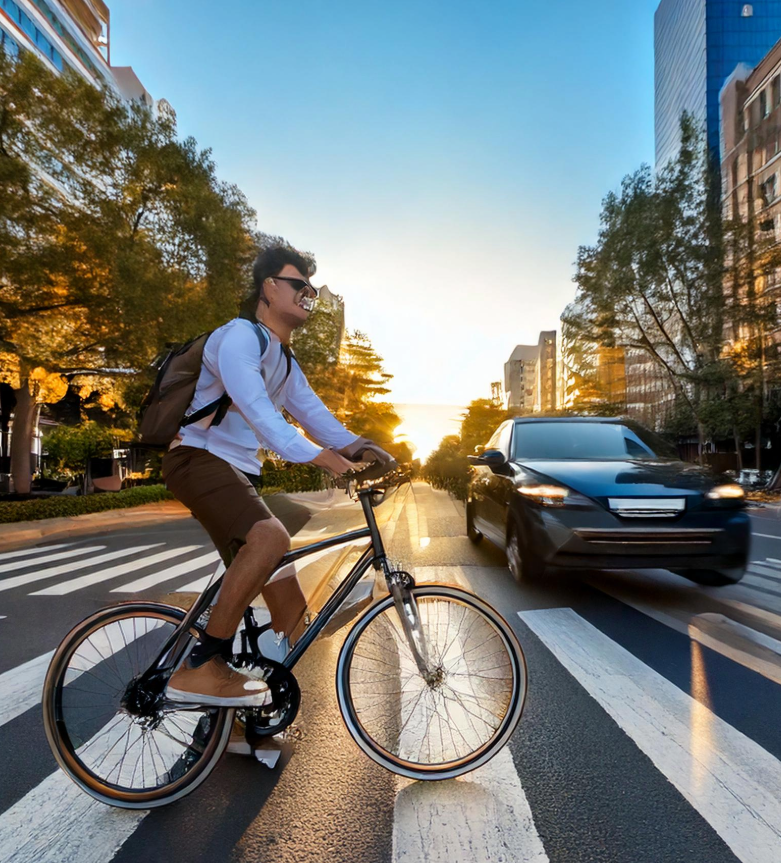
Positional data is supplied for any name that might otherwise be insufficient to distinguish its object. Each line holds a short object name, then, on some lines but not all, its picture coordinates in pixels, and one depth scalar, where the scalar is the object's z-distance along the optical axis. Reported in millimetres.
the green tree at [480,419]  86125
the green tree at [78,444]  26000
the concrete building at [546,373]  143750
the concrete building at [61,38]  35062
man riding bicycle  2490
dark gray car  5672
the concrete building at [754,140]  48125
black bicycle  2627
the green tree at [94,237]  15250
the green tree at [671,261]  33719
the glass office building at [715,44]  87938
